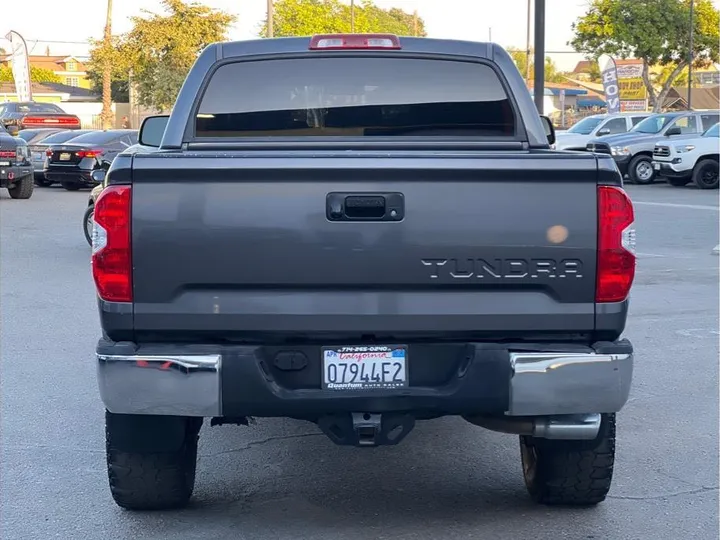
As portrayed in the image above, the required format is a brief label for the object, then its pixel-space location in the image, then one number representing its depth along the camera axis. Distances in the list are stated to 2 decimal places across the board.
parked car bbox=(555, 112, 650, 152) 30.67
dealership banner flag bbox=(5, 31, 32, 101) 45.43
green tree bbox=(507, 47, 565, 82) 126.00
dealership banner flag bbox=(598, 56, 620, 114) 40.25
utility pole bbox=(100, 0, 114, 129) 54.28
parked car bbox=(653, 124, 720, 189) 25.91
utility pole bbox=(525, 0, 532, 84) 56.50
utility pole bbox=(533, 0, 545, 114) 16.61
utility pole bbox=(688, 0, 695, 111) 47.25
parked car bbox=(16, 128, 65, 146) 29.27
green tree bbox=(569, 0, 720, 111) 51.47
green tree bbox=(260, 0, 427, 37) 73.75
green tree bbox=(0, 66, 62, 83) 115.06
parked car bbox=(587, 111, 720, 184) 27.59
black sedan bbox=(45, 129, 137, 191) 24.42
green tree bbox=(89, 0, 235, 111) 57.00
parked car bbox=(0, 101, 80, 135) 37.74
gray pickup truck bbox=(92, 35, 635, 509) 3.99
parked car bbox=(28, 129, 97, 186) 25.94
